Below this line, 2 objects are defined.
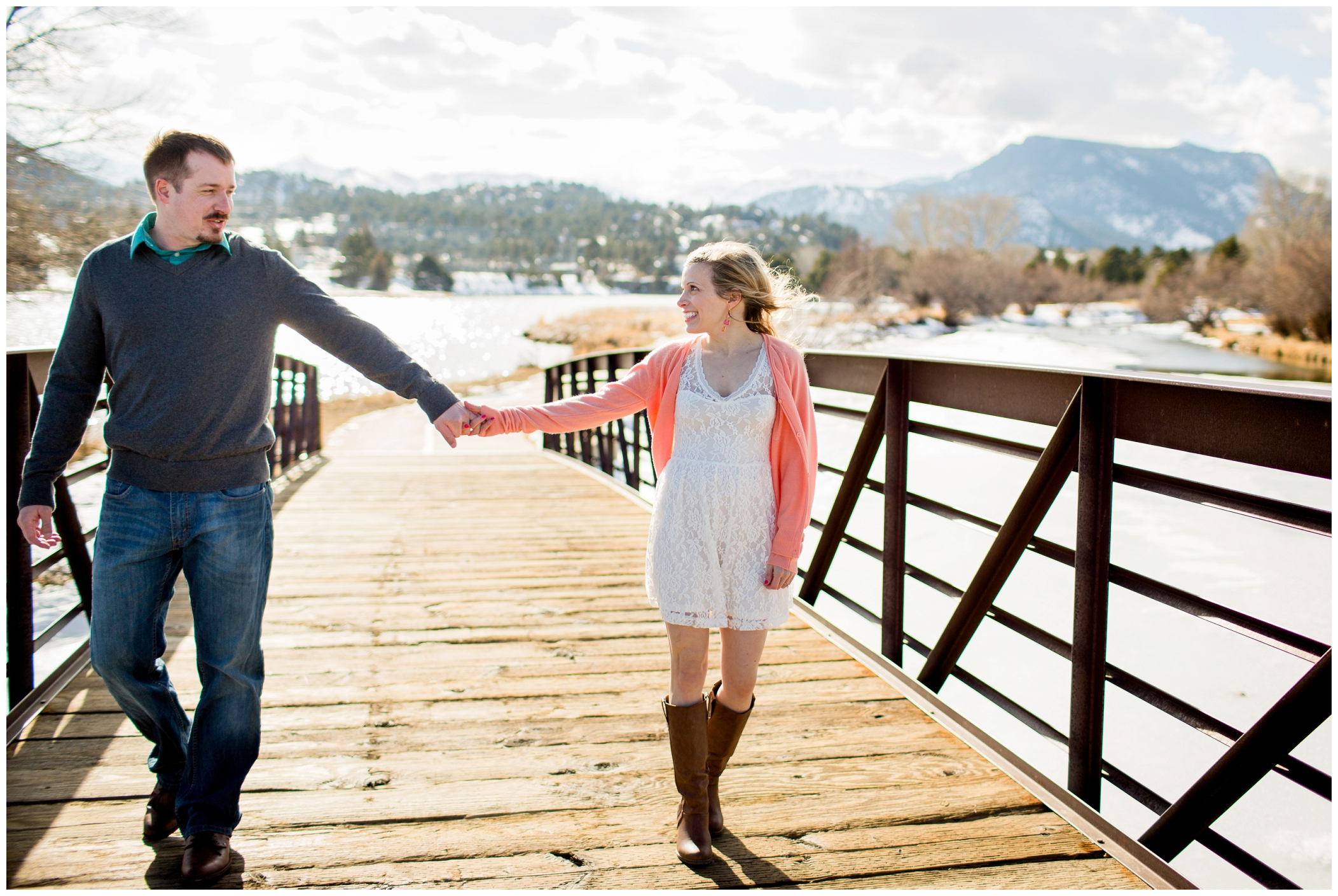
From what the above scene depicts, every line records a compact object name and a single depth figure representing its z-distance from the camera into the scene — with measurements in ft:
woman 7.12
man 6.63
